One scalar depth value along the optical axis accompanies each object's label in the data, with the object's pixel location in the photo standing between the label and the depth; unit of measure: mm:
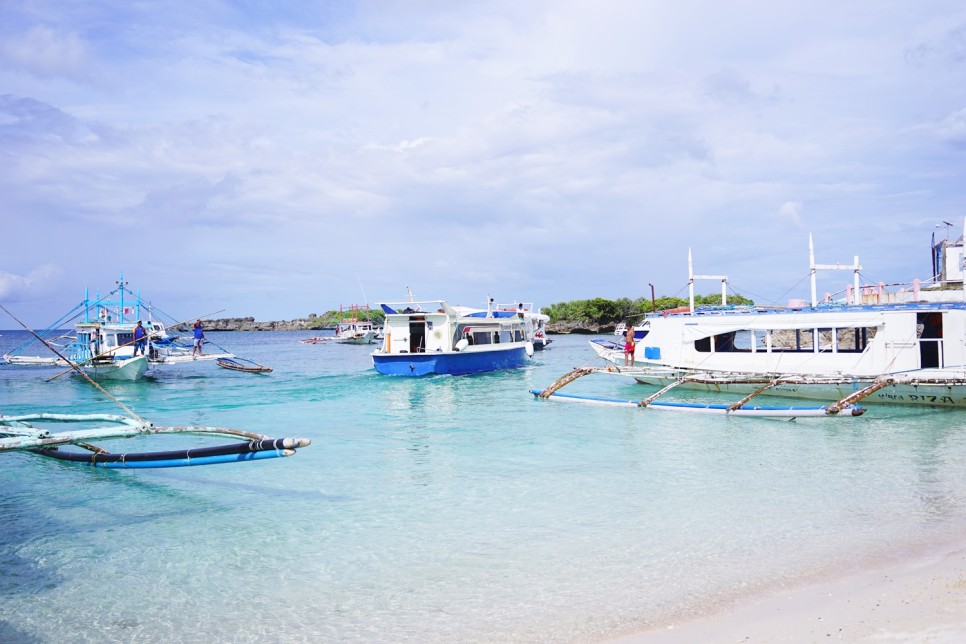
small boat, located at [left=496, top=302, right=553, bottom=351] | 46353
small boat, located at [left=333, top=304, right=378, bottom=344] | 96000
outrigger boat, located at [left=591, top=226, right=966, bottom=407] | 20000
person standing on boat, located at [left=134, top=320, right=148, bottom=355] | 35500
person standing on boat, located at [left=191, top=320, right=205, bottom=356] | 39125
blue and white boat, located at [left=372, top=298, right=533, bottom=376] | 33119
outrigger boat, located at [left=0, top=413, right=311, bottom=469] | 9430
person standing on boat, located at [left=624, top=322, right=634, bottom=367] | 28000
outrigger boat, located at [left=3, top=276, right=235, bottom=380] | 34594
